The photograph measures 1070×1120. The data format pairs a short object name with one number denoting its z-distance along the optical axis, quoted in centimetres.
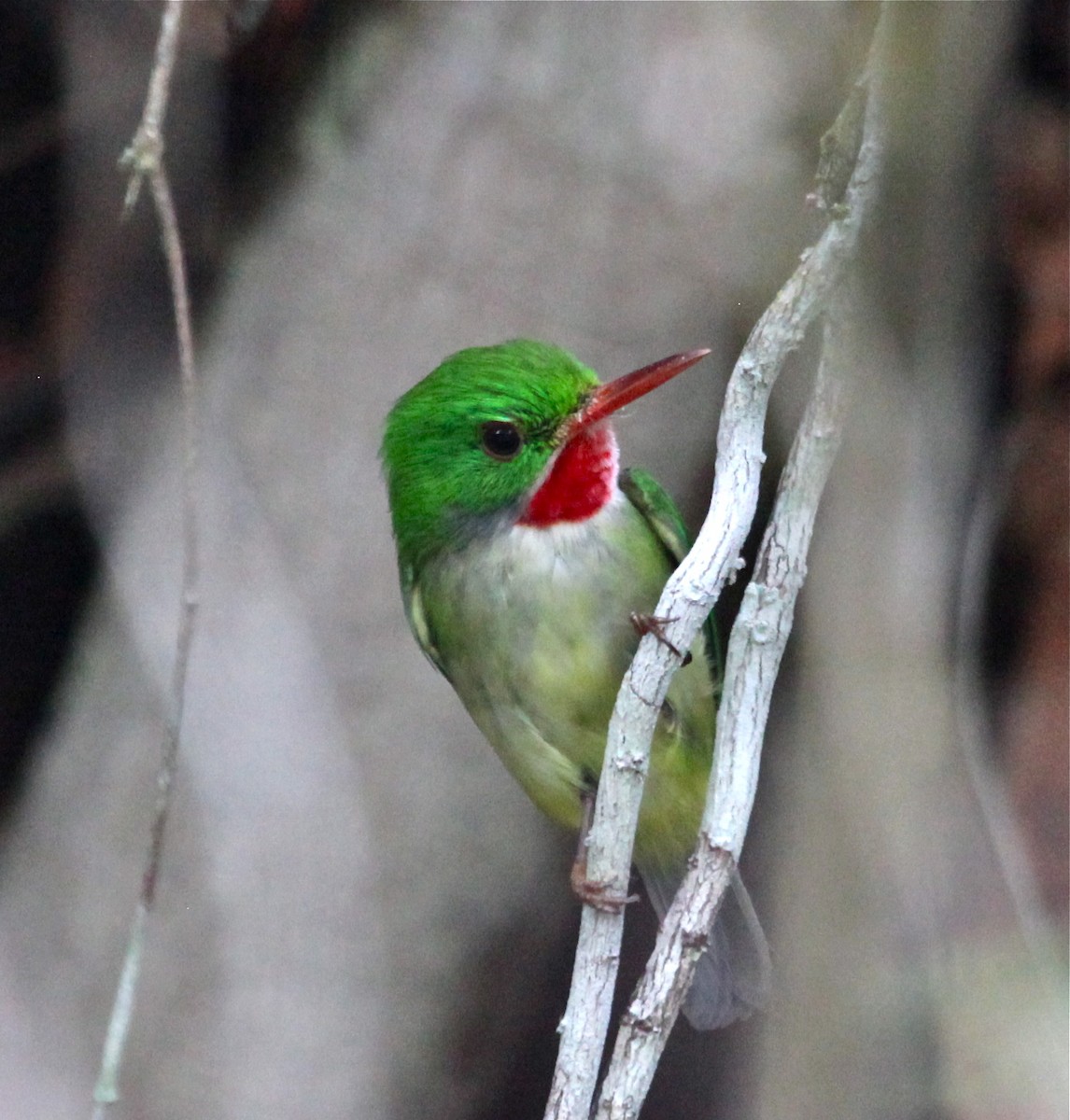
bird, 307
